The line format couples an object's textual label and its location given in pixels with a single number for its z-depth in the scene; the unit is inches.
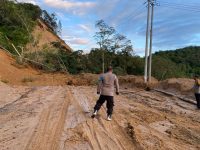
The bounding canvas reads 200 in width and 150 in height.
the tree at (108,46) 960.9
